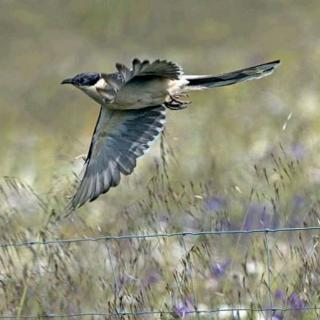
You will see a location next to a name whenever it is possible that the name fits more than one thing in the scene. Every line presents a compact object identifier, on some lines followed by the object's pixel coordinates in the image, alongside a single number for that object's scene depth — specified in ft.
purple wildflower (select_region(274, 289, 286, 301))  32.24
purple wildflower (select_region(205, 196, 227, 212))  35.45
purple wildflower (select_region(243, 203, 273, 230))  36.93
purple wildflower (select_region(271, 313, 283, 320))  31.44
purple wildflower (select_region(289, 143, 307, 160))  43.87
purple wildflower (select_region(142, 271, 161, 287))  33.32
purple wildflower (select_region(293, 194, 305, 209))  36.99
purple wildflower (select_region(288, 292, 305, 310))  31.04
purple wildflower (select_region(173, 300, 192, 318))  30.89
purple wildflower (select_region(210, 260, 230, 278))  32.91
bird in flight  36.99
